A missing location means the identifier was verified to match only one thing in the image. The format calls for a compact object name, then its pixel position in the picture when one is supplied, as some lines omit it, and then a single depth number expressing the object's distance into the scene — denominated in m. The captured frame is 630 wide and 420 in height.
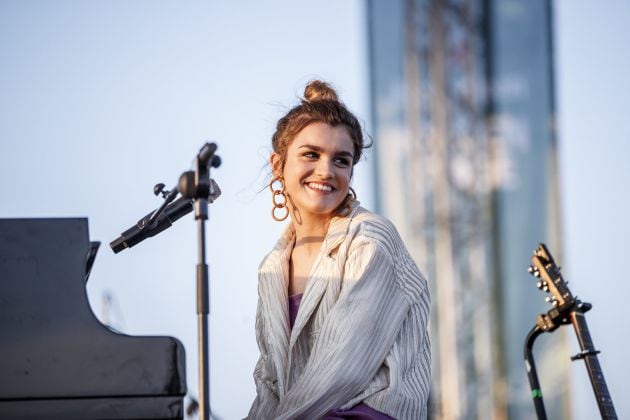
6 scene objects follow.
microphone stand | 4.70
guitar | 6.77
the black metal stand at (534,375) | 7.05
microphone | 5.54
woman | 5.59
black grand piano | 4.42
